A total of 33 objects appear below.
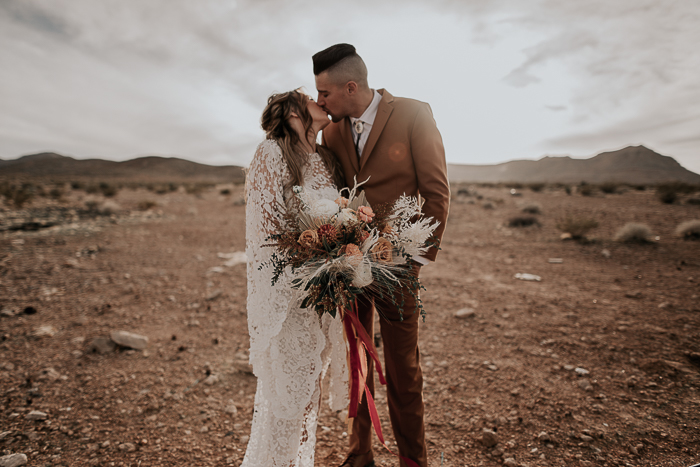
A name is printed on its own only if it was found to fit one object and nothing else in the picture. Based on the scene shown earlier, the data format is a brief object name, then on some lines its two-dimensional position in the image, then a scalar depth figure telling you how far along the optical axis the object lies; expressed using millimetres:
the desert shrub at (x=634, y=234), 7430
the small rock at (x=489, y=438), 2465
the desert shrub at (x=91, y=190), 21591
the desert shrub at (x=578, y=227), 8203
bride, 1844
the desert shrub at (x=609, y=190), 16875
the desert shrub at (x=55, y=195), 16416
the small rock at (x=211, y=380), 3241
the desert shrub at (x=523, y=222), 9867
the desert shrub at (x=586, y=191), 16225
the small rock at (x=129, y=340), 3729
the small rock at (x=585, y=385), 2923
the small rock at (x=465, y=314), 4512
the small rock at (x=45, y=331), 3906
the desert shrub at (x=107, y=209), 12250
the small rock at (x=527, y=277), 5761
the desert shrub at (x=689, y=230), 7520
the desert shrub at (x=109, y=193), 19438
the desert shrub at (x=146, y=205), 13828
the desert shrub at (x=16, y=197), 13492
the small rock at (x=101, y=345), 3648
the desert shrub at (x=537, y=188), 21323
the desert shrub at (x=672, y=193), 12074
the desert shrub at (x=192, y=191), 22689
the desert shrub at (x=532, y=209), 11594
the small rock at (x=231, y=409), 2893
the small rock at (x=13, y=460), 2238
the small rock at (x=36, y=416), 2664
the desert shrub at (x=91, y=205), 12789
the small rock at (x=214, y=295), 5152
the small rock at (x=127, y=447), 2453
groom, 2033
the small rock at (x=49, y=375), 3168
